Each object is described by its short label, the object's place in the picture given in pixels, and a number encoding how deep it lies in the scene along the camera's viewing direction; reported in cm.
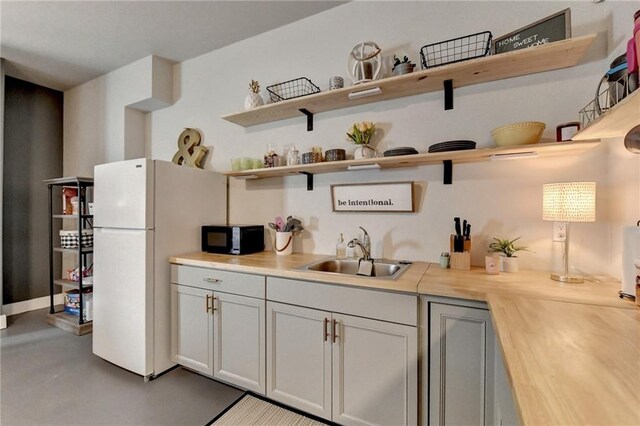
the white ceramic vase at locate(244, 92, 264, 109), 228
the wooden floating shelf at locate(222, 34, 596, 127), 142
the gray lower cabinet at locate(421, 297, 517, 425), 119
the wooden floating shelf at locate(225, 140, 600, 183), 142
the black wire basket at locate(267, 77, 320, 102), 228
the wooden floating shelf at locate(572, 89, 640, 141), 86
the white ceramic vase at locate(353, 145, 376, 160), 192
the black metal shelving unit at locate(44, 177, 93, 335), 278
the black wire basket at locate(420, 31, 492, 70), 173
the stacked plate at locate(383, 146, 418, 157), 174
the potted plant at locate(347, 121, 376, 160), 194
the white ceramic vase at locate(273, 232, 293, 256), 222
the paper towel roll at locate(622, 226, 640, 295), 105
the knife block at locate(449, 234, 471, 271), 163
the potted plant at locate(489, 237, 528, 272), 156
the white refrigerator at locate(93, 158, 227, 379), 199
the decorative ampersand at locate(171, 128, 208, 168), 278
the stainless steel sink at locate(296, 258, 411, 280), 180
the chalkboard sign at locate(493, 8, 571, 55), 140
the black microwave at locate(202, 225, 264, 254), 220
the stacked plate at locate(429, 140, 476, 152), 160
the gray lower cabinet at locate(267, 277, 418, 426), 134
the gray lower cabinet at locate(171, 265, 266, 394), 175
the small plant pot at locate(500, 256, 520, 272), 155
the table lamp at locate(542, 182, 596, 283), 132
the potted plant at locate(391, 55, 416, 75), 175
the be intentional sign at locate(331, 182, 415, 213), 191
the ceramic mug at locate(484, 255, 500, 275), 151
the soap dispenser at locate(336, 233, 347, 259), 209
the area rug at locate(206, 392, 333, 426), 160
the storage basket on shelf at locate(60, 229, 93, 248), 294
